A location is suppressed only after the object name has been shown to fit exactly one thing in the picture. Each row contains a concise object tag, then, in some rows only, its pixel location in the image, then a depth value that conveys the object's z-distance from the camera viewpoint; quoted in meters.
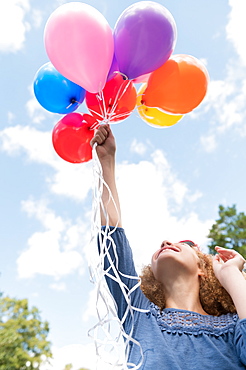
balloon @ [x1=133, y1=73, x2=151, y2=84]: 2.05
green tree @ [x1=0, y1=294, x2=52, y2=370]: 10.80
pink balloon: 1.77
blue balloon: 2.07
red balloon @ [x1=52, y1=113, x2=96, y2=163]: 2.10
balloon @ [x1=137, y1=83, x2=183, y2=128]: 2.18
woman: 1.41
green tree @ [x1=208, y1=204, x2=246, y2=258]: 8.66
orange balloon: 1.99
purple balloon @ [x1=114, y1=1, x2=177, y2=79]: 1.80
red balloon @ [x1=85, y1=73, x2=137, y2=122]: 1.98
